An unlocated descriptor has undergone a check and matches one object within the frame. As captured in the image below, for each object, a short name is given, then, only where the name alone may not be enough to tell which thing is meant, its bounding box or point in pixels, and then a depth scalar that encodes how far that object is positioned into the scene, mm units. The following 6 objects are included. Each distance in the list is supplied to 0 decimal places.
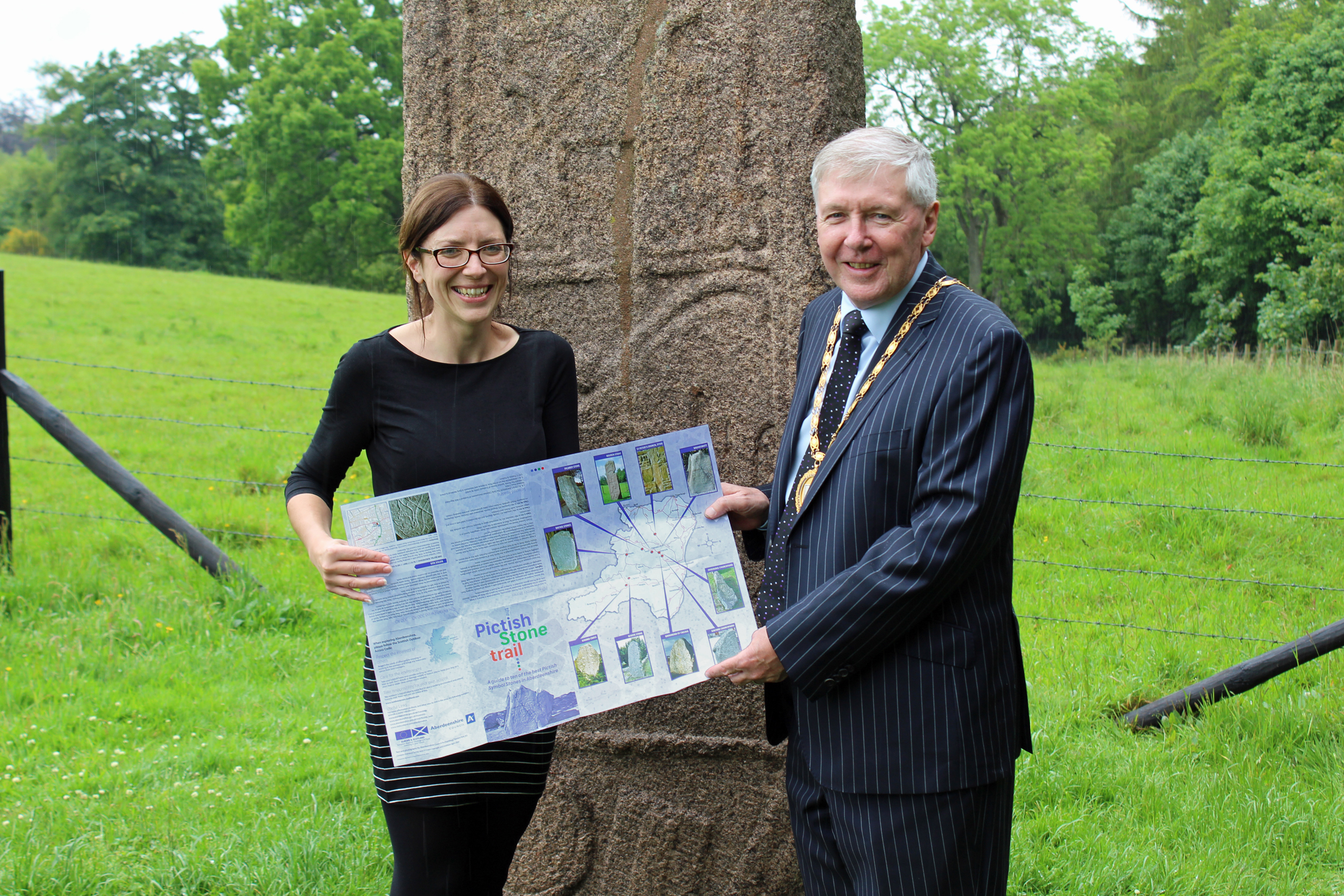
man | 1810
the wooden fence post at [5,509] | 5730
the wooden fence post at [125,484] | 5438
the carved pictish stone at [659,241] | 2957
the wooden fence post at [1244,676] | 3789
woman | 2219
